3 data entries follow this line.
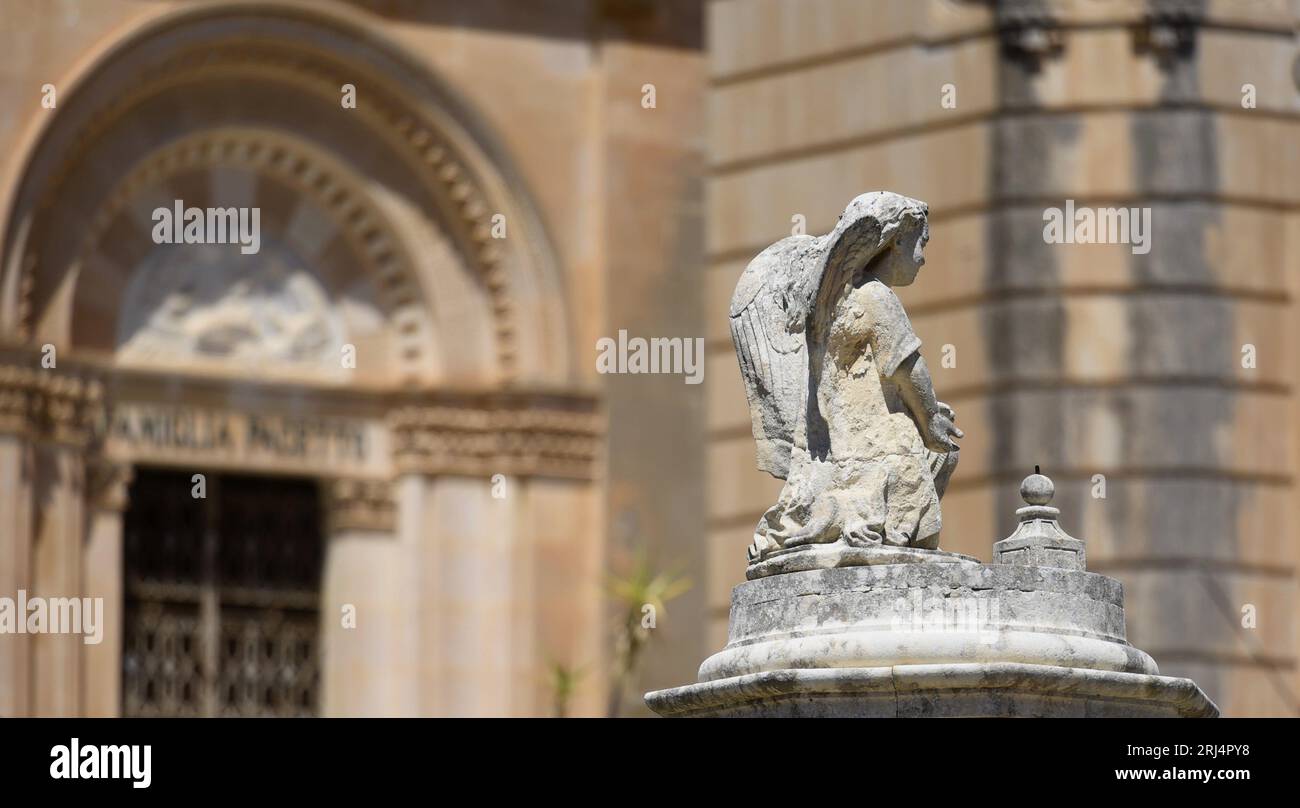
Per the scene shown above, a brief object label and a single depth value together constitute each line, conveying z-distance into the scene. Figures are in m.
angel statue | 13.59
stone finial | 13.30
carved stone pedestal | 12.64
